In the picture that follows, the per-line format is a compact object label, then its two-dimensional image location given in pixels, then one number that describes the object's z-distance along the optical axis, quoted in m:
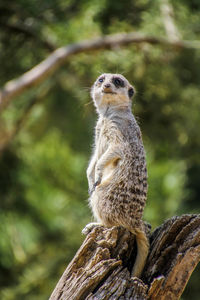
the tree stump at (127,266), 8.13
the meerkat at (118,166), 9.50
